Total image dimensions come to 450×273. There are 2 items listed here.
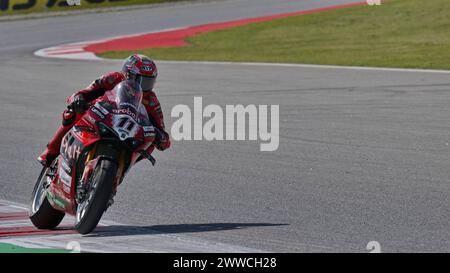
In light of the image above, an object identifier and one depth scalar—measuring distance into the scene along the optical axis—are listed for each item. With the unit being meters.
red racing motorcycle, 13.69
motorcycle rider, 14.30
